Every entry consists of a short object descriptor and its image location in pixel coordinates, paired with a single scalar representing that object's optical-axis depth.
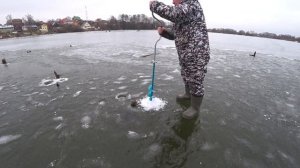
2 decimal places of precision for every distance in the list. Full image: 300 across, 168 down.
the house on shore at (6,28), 93.04
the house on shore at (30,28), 95.75
